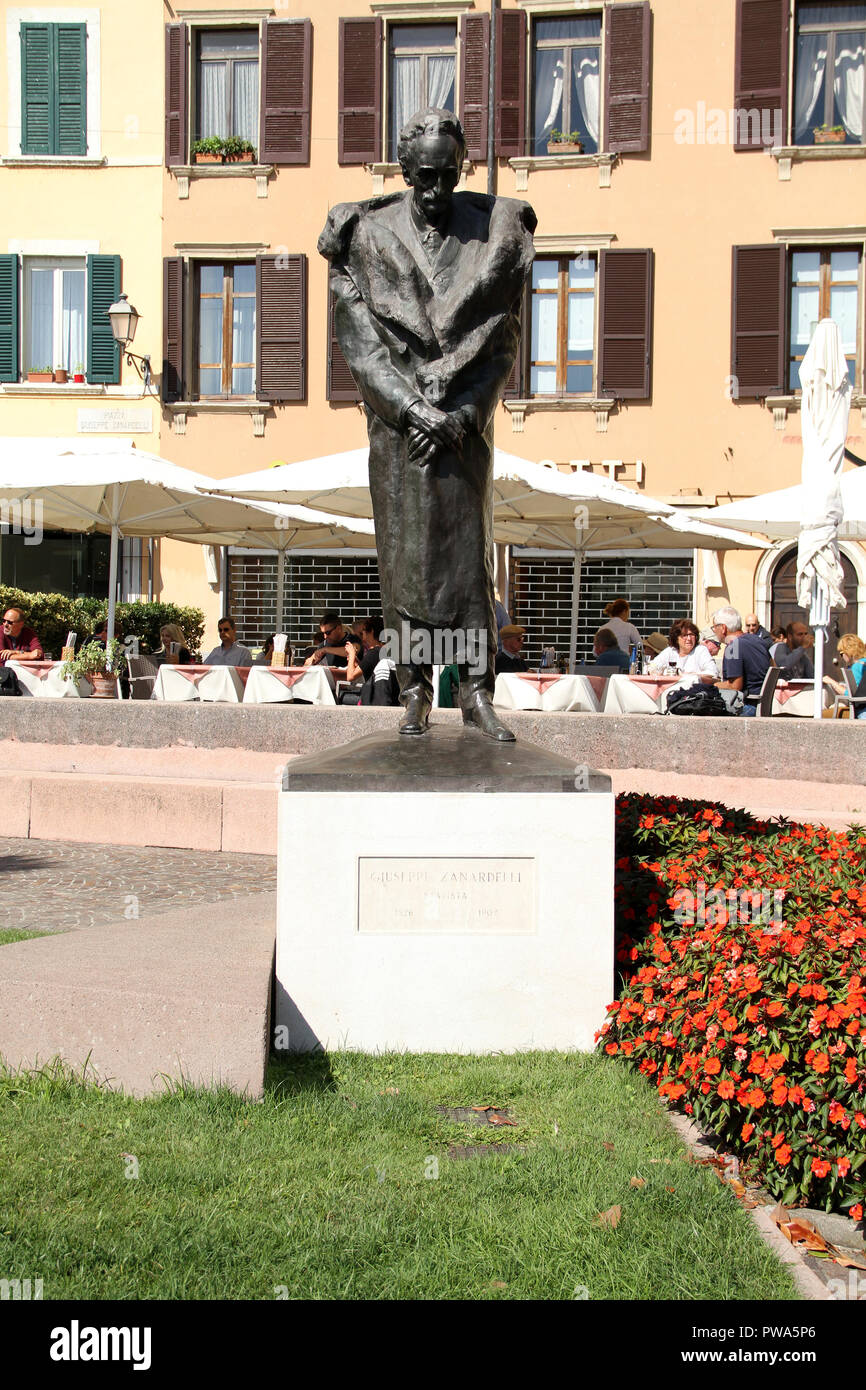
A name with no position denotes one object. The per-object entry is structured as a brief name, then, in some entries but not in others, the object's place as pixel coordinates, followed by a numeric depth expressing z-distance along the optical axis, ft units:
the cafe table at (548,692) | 35.91
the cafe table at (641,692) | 36.63
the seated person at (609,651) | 42.32
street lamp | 64.03
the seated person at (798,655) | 43.24
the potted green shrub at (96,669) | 38.81
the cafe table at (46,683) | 39.24
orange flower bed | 10.98
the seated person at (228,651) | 44.27
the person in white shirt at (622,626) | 46.26
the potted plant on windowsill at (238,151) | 69.92
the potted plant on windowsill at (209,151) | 69.92
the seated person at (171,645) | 48.88
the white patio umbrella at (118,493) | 42.63
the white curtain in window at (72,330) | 71.15
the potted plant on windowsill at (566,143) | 67.51
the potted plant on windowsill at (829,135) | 65.57
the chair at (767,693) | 36.35
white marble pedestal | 14.14
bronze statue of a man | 15.34
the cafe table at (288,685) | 38.17
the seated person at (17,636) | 45.91
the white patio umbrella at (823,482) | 35.83
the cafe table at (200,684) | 39.45
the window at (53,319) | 71.15
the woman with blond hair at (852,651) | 37.52
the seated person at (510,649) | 39.52
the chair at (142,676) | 42.42
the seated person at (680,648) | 41.98
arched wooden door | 66.18
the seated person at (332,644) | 44.45
